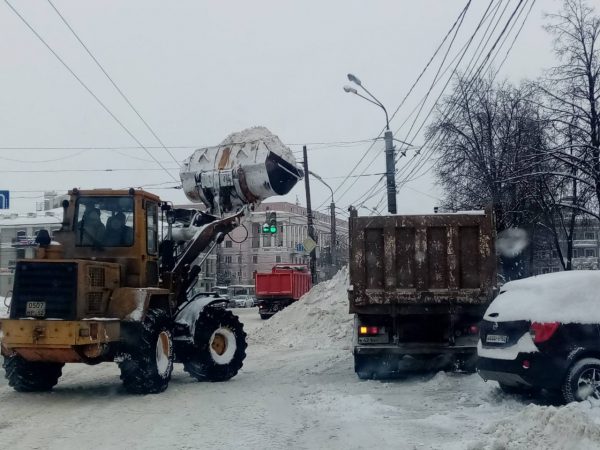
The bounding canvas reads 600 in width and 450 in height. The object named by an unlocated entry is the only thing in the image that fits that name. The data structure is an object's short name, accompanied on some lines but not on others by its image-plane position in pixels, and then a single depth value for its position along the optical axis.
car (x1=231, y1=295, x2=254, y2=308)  71.31
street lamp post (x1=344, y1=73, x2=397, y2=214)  20.91
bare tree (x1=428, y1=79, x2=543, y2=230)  30.34
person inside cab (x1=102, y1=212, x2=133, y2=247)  11.56
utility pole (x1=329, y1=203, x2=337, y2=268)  38.70
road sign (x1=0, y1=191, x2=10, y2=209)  22.09
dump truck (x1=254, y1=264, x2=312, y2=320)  38.25
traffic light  26.17
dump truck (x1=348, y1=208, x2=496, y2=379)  11.84
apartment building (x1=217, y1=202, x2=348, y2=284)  77.21
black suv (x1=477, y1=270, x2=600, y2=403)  8.30
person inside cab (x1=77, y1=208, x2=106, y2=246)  11.55
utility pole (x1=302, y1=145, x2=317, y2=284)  33.34
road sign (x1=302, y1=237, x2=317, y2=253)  32.50
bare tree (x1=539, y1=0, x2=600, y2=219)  23.72
